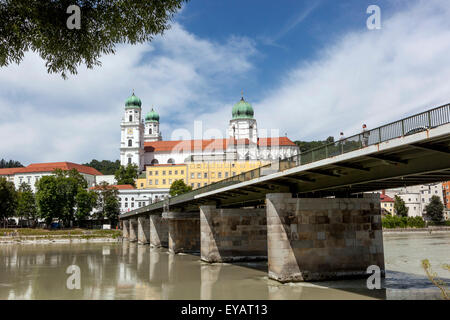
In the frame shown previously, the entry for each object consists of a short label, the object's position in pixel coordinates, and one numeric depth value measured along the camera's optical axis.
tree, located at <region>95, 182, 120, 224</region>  106.69
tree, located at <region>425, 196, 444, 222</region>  121.12
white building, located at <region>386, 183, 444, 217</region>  135.75
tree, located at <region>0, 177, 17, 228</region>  86.00
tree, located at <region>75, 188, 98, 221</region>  94.19
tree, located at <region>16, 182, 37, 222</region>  98.31
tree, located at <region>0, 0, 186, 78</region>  11.34
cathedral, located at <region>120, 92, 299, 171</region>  134.75
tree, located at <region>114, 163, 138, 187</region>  133.25
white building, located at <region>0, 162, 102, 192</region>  141.38
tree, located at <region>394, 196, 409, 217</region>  123.25
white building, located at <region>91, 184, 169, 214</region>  113.94
